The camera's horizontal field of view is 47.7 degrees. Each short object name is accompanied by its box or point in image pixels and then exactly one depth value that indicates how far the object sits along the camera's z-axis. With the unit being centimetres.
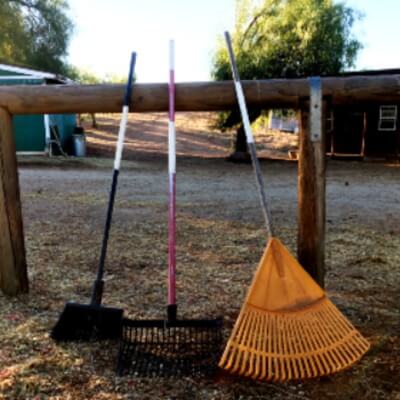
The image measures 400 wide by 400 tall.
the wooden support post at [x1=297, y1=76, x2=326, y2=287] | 254
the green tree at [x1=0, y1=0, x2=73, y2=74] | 1992
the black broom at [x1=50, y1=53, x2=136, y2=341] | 243
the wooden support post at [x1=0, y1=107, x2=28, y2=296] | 290
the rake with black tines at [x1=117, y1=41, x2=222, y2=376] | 214
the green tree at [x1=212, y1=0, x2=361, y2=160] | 1519
